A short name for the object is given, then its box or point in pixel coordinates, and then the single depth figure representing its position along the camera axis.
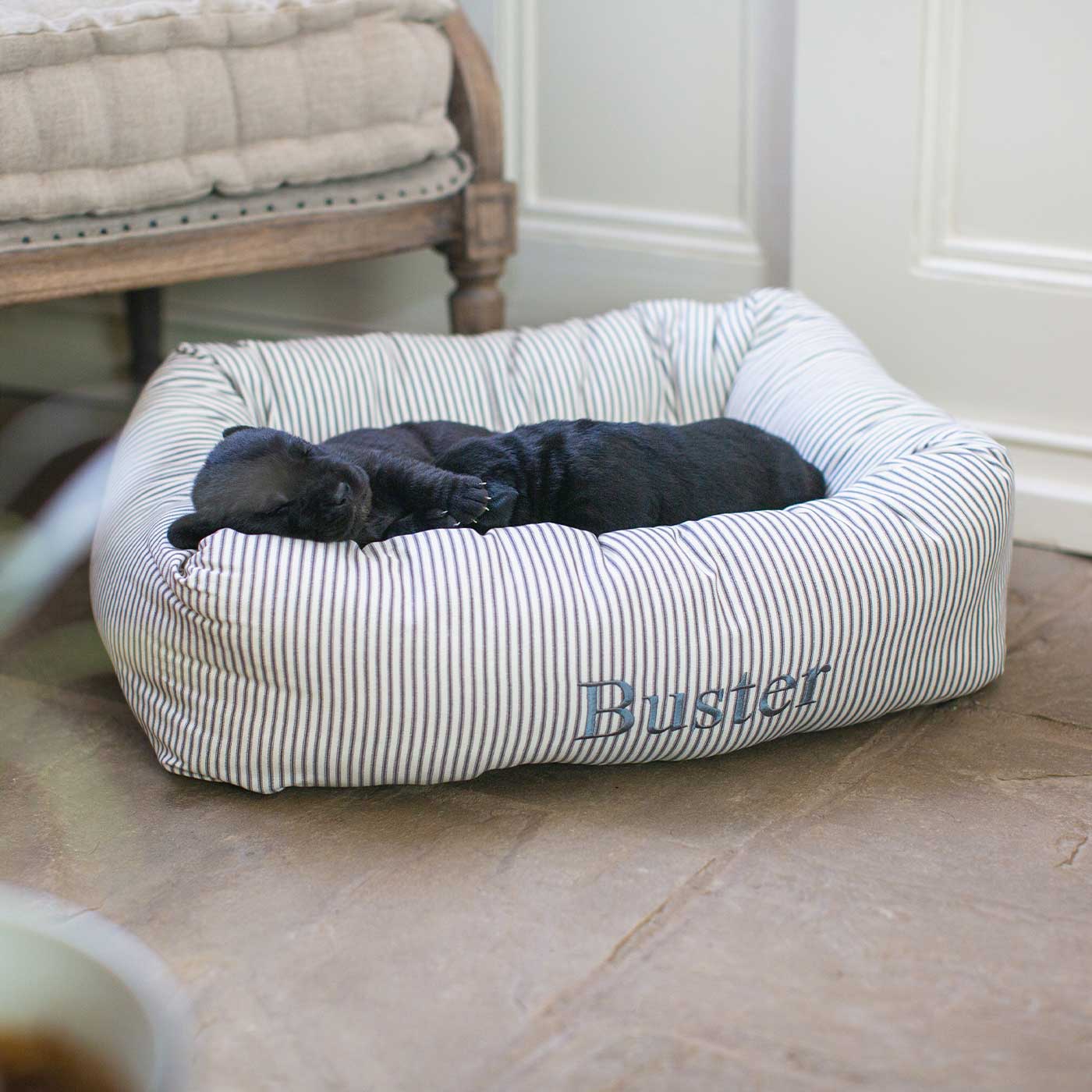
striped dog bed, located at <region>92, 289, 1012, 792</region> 1.11
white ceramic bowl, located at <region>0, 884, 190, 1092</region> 0.61
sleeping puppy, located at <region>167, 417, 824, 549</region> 1.16
